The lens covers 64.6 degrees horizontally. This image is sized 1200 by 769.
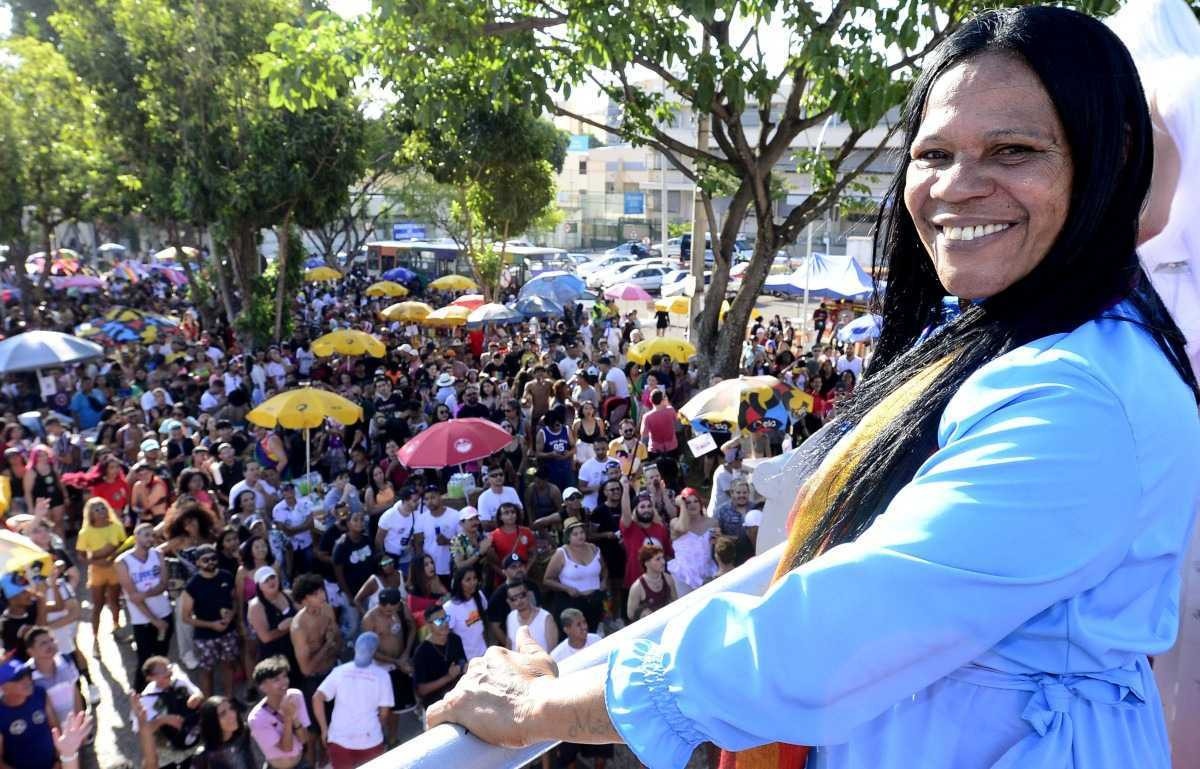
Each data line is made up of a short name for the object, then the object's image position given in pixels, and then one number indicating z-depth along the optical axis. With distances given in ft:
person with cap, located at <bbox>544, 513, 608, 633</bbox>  22.88
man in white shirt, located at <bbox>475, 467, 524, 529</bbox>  26.40
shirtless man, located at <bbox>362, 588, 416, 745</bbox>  19.16
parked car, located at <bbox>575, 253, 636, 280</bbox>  117.50
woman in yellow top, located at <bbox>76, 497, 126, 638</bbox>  24.23
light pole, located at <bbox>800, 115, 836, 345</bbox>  61.52
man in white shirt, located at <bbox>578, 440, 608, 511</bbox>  29.12
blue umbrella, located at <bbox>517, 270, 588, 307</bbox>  64.64
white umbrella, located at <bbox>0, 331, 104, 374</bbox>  38.65
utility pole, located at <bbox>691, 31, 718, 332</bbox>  43.70
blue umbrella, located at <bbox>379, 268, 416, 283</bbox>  94.17
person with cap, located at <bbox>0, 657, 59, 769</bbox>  16.61
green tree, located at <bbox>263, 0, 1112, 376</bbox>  24.41
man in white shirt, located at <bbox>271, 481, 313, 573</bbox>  26.51
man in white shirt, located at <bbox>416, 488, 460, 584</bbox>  24.70
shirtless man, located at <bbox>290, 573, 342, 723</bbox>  20.07
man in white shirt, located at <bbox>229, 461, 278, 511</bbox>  27.32
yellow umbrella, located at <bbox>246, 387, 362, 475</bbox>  30.91
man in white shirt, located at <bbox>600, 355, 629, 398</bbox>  40.81
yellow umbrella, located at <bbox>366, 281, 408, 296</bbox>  80.33
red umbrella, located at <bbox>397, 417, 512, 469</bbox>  27.84
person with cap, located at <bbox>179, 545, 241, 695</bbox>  21.57
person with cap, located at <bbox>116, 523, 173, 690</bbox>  22.39
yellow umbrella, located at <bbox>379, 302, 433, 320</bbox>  59.98
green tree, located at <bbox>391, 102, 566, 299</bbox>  64.49
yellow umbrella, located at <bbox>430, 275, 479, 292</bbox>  76.23
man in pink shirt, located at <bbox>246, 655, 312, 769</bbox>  16.76
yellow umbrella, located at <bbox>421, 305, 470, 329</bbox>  56.08
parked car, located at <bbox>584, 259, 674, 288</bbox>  103.81
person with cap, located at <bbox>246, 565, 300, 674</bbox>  20.56
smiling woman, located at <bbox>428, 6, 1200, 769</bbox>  2.47
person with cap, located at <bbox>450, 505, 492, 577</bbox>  23.76
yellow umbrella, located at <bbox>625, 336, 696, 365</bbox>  42.83
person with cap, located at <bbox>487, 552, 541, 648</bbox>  20.54
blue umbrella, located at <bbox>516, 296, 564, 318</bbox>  60.18
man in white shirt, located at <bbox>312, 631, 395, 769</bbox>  17.54
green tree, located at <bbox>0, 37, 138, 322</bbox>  59.36
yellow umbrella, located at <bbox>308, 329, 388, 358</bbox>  45.50
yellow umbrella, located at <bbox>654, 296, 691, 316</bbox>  63.77
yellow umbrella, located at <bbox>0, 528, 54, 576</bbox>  18.69
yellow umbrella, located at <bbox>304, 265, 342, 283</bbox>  88.36
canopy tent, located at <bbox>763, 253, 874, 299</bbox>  62.69
